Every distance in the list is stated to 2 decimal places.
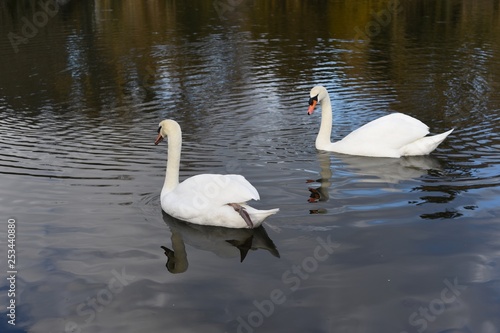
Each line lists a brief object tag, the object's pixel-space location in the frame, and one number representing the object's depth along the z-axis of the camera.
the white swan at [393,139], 11.47
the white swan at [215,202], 8.09
